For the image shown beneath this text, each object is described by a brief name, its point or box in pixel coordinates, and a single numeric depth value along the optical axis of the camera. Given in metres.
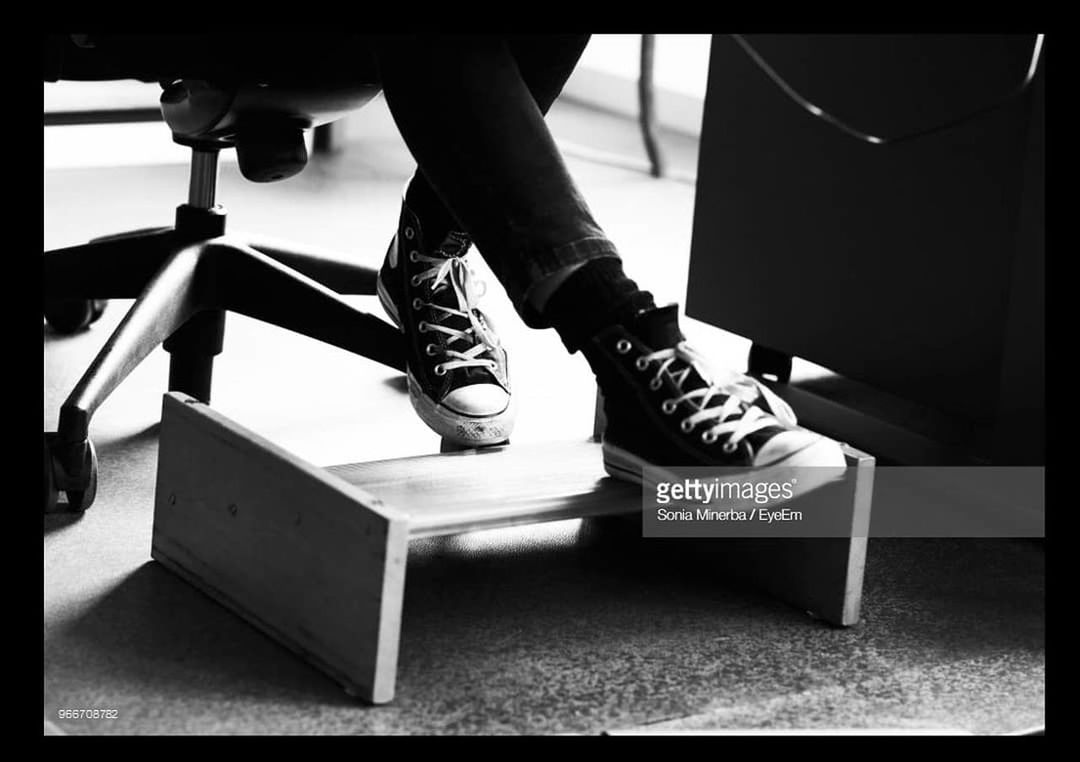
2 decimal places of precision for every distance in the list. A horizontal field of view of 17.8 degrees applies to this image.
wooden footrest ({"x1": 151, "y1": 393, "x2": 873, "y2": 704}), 2.84
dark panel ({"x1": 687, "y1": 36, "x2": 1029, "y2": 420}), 3.36
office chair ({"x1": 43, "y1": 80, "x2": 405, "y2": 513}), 3.28
